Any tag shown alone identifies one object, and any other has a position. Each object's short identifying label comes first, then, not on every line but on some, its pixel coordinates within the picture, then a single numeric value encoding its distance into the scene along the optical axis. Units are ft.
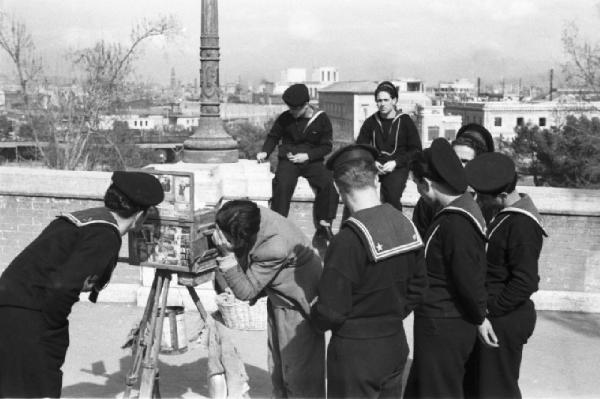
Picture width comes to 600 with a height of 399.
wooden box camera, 15.46
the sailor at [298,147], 24.58
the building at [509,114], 333.62
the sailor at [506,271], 13.85
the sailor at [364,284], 11.70
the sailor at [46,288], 12.48
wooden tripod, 15.84
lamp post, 26.00
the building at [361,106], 327.06
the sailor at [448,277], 12.97
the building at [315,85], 566.93
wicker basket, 18.95
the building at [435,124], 322.28
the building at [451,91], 526.04
